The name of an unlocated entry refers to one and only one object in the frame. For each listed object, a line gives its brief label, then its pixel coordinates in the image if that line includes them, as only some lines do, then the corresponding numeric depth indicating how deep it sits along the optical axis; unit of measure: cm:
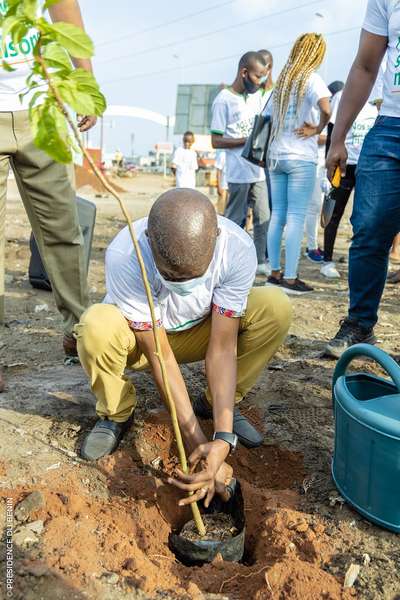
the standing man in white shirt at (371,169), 286
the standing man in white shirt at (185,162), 1002
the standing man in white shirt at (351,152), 514
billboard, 2850
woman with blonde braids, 450
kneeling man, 198
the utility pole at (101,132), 3805
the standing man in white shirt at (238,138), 528
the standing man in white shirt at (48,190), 261
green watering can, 183
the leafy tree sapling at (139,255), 133
